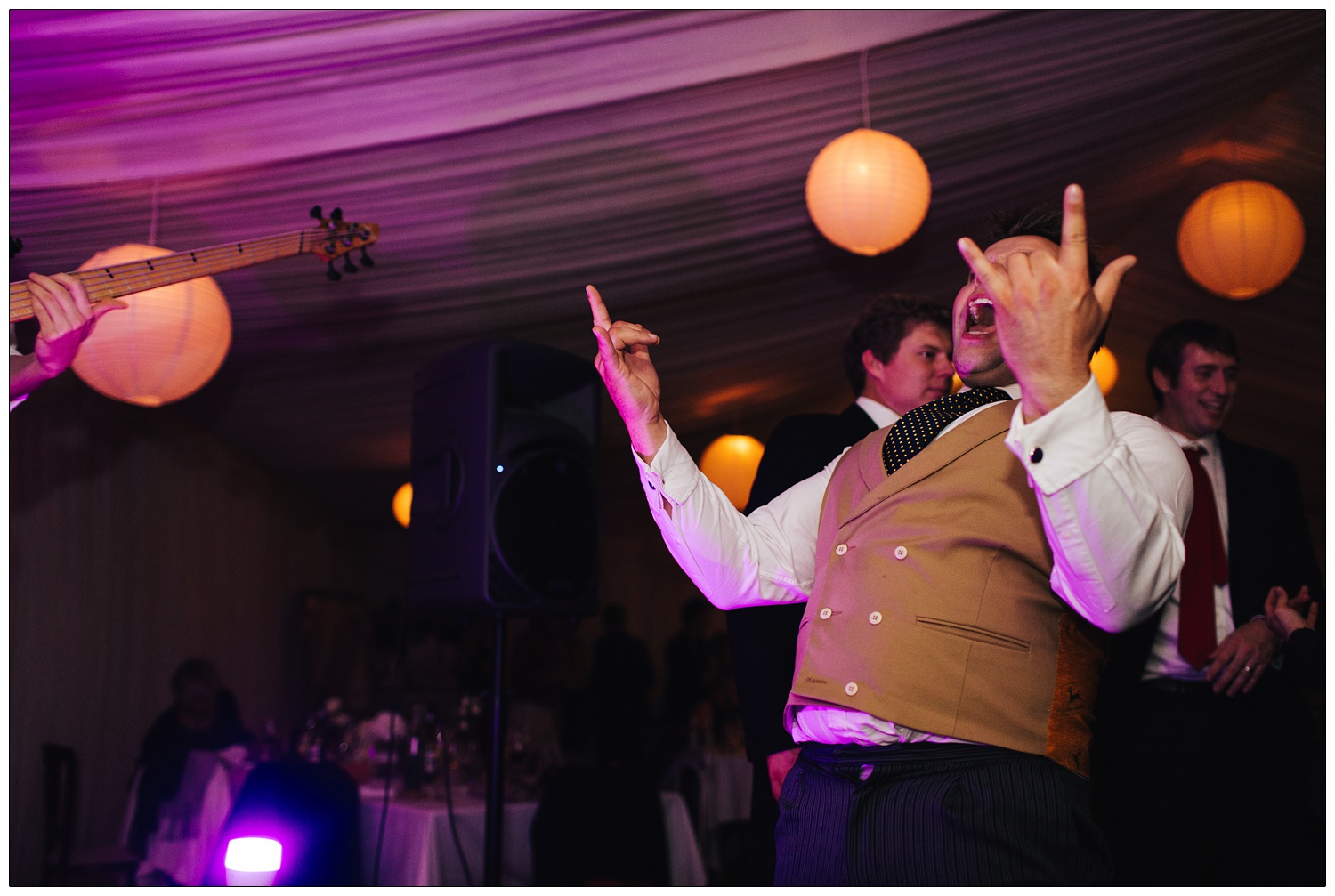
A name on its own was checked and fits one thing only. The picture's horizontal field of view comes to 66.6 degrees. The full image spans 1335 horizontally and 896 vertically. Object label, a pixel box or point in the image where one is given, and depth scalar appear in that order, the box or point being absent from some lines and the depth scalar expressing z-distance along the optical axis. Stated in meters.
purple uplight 1.57
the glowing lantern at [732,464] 5.27
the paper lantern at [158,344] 2.76
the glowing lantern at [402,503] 6.53
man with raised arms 0.92
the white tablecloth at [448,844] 2.84
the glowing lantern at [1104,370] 4.86
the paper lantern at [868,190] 3.01
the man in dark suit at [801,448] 1.79
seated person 4.00
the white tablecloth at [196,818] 3.67
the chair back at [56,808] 4.09
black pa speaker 2.20
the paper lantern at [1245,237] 3.91
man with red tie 1.96
